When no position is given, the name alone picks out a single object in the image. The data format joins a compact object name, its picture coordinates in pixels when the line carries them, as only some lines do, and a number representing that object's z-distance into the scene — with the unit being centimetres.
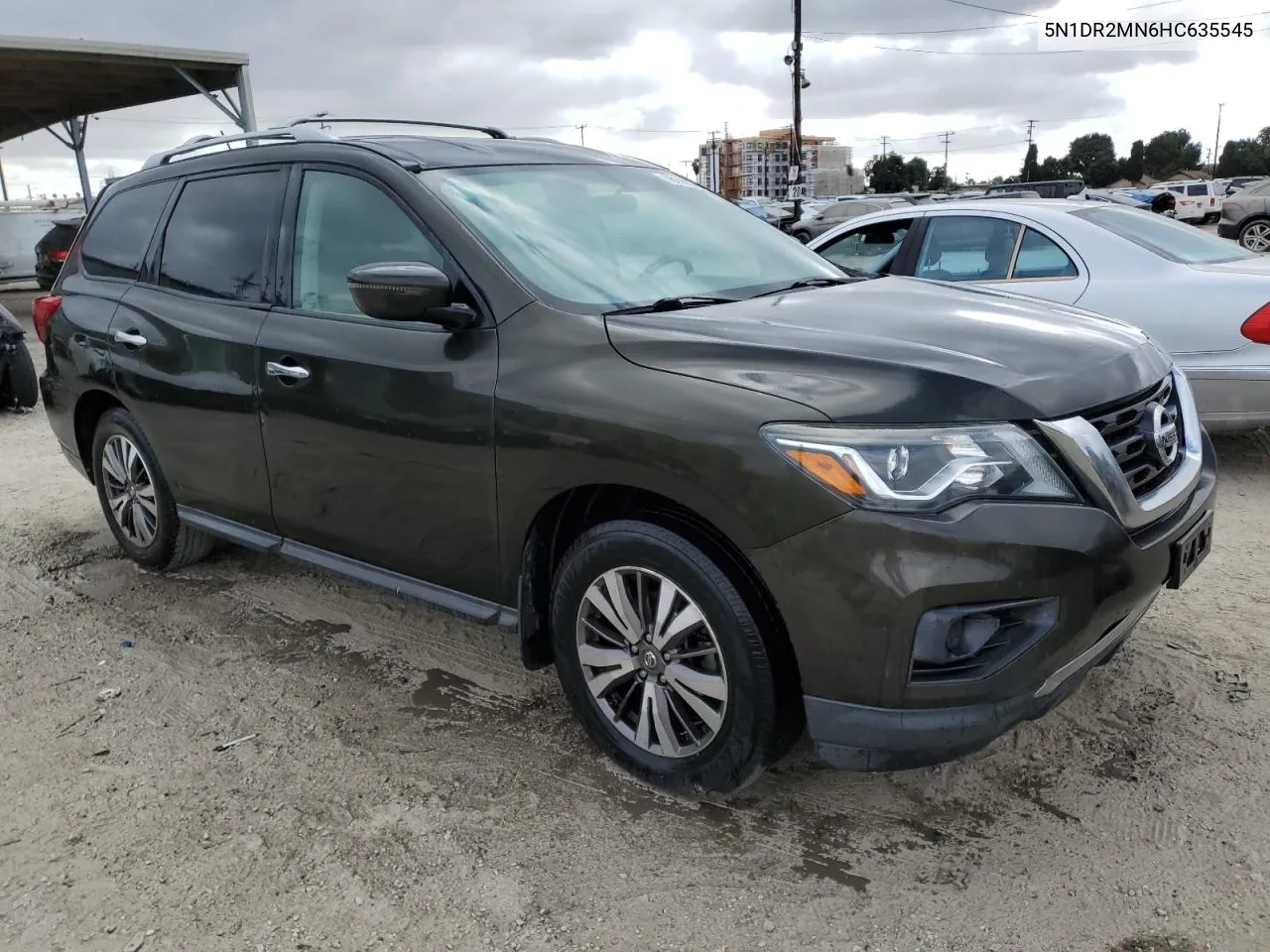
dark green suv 227
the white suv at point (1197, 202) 3425
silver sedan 506
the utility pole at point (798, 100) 2789
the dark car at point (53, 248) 1705
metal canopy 1595
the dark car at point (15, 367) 862
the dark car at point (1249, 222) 1836
